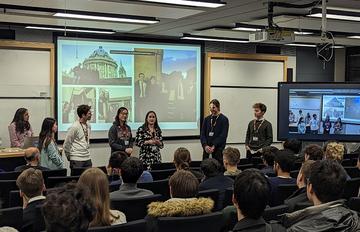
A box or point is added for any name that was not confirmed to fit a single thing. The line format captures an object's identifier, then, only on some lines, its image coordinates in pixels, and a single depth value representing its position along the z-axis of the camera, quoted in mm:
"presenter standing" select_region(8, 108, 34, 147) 7773
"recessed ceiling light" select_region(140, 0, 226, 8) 5746
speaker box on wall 11484
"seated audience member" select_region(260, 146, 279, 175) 5293
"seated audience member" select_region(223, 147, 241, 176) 5029
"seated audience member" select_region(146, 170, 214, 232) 3002
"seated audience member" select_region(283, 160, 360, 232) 2154
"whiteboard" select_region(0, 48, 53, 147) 8562
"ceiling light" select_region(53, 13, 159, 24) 6833
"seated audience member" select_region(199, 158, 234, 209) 4406
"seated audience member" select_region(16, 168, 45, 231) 3432
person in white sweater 6656
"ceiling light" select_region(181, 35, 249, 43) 9658
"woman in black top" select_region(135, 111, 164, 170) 7430
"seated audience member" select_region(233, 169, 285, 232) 2195
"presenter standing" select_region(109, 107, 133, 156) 7301
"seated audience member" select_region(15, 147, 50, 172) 5250
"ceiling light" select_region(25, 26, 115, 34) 8273
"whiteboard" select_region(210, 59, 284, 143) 10688
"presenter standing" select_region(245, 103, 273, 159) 7797
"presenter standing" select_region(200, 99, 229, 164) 7656
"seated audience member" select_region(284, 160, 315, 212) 3453
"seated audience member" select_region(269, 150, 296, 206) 4371
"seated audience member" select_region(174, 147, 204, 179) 5305
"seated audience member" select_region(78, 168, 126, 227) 2861
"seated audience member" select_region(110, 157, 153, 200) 3861
